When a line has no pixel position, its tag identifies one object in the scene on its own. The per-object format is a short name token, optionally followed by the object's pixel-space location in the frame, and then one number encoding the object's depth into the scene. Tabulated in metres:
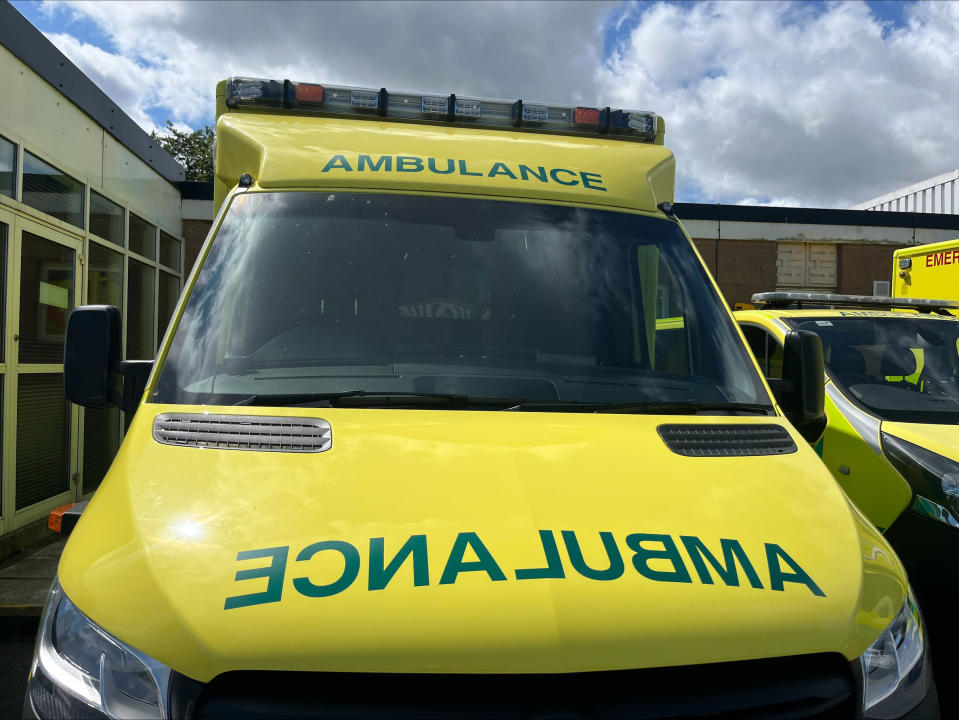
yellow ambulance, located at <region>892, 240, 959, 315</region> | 8.34
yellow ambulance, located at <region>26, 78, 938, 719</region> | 1.48
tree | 29.19
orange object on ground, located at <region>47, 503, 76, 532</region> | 3.60
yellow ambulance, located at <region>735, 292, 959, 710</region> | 3.73
